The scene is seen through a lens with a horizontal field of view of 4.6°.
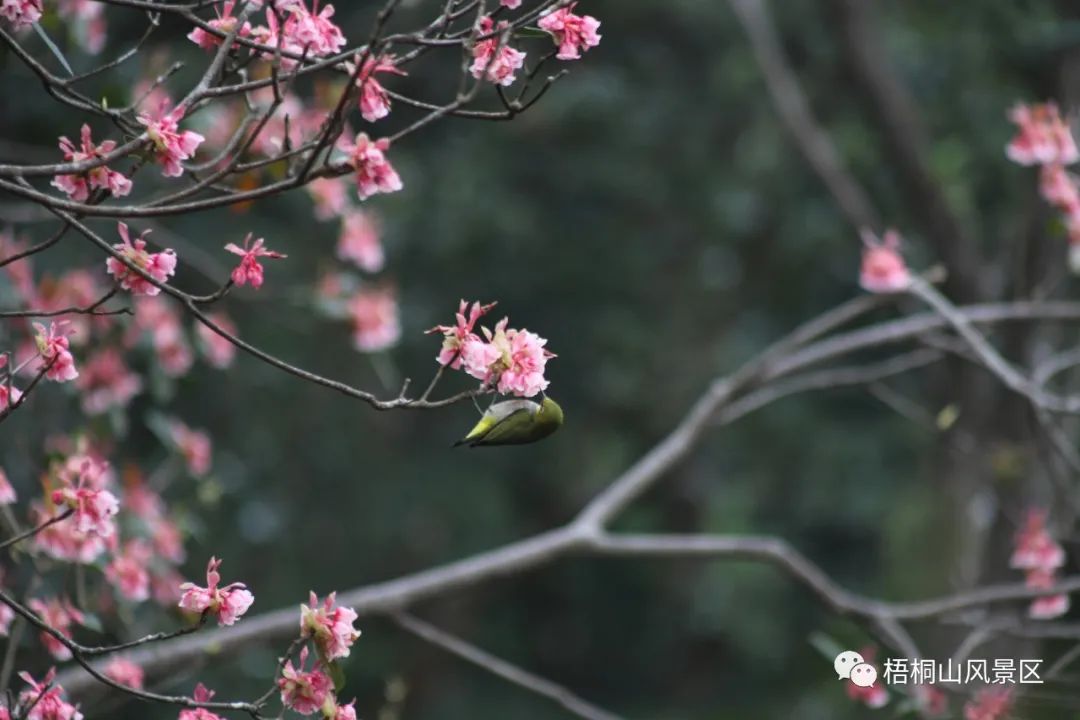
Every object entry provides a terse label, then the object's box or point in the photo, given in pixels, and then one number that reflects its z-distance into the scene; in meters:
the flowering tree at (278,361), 10.61
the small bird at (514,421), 10.67
